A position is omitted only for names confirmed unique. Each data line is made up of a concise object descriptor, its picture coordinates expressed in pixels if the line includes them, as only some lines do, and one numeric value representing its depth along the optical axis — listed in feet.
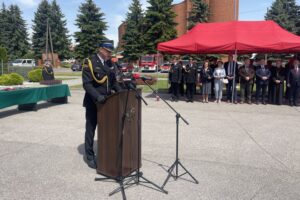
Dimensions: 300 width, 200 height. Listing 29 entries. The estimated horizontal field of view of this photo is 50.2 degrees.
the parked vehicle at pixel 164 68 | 138.72
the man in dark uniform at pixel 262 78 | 43.54
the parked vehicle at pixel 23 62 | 163.84
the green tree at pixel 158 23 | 149.69
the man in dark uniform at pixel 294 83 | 42.65
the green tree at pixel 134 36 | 164.76
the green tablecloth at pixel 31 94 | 30.83
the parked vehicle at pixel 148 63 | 139.03
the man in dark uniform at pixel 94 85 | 15.48
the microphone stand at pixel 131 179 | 13.97
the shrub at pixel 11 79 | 44.75
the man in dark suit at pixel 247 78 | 43.96
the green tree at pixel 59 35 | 195.93
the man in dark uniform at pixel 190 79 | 46.37
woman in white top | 44.83
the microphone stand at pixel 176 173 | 15.39
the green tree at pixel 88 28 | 161.38
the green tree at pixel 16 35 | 190.29
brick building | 172.14
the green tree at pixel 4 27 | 187.42
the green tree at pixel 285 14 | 168.45
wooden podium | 14.16
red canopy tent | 41.98
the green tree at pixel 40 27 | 193.98
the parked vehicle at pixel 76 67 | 153.79
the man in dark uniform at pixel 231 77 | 45.09
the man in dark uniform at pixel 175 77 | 47.09
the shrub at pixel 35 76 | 65.61
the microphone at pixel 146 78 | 13.77
